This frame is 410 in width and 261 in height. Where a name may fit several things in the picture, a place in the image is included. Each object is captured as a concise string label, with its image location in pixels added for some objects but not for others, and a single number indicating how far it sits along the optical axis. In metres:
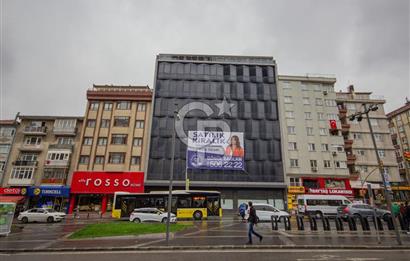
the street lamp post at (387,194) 10.74
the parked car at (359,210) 24.39
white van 29.56
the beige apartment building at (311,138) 38.31
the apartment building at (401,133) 47.66
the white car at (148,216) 22.41
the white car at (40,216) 25.59
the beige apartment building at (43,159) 35.28
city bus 26.33
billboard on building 38.19
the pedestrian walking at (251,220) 10.79
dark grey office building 37.19
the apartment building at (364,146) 39.78
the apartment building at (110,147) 35.59
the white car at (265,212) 24.22
